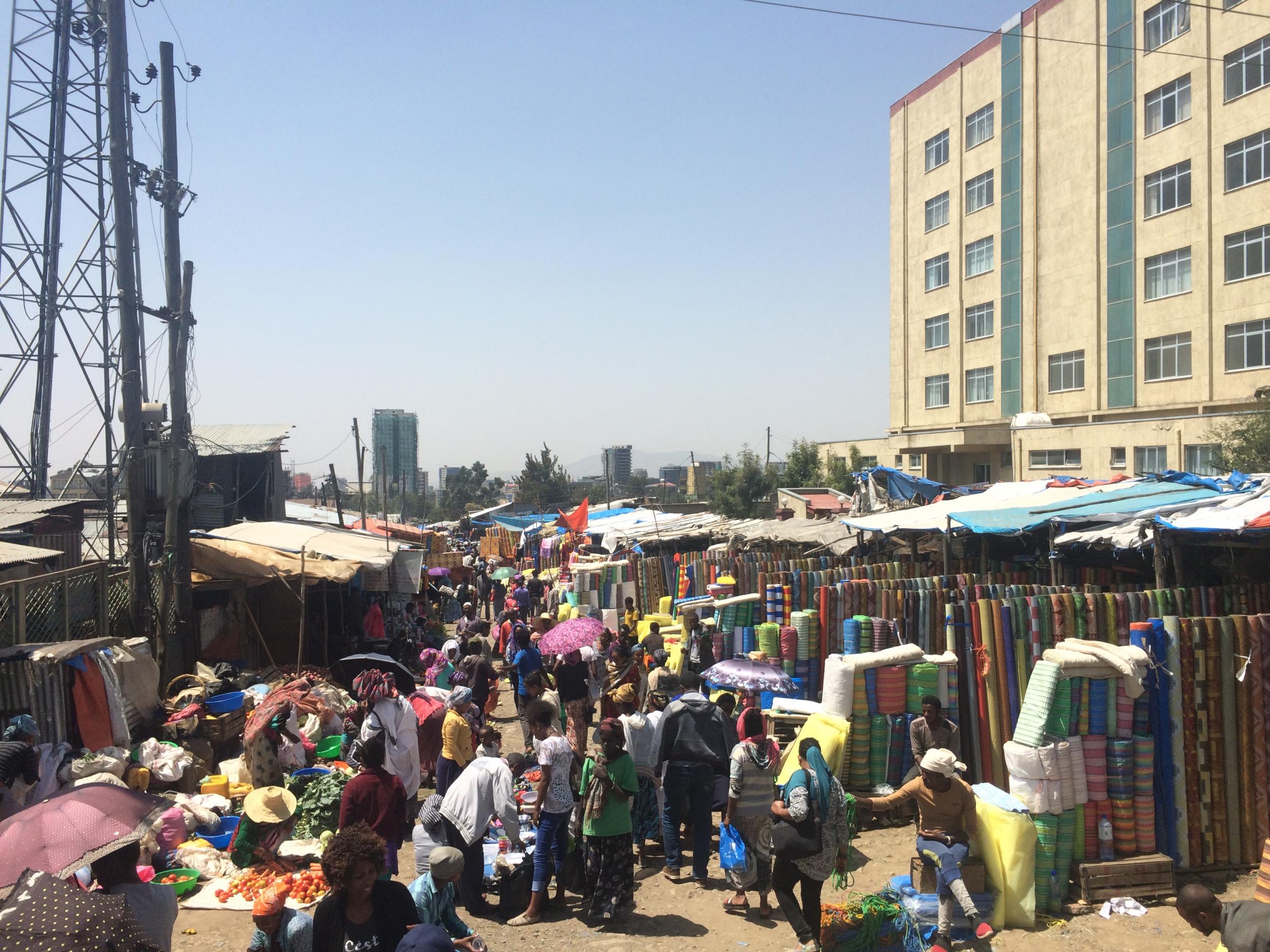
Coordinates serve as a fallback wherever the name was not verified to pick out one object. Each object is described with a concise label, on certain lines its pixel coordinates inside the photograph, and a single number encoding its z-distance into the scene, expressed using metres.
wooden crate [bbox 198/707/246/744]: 10.26
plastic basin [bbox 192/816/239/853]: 7.99
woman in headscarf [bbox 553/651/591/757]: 10.43
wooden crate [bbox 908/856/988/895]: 6.11
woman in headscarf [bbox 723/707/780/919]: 6.64
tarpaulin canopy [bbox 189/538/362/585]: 13.63
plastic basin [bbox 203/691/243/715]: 10.80
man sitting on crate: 5.84
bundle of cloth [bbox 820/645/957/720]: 7.98
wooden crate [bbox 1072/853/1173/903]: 6.42
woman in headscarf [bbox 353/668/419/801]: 7.60
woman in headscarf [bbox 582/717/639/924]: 6.34
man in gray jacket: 7.09
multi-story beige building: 27.34
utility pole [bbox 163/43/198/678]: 12.23
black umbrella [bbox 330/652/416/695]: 9.41
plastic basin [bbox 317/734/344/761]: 10.36
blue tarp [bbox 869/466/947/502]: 20.28
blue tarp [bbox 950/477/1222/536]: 10.52
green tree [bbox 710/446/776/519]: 47.94
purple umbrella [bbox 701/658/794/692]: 8.26
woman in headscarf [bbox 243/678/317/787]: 8.90
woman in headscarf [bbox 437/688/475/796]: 7.88
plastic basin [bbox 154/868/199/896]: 6.94
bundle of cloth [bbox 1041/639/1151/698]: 6.52
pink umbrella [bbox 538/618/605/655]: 10.73
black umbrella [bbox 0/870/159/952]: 3.05
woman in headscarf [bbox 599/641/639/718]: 10.76
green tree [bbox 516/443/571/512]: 87.84
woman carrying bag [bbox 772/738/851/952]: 5.67
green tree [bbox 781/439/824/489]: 44.16
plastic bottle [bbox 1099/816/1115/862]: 6.58
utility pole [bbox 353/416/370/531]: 26.30
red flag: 24.28
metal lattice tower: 18.64
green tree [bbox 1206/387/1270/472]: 22.14
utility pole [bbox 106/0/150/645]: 11.73
